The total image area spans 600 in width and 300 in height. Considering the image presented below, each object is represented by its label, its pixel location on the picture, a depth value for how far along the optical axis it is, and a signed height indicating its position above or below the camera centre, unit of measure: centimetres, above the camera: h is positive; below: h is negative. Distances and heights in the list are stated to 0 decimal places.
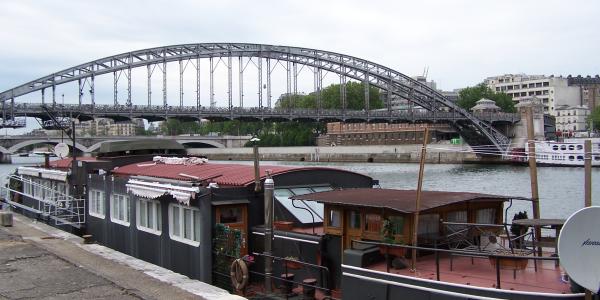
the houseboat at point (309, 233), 809 -148
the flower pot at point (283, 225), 1077 -141
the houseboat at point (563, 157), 5575 -142
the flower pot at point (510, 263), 775 -155
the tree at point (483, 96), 10619 +770
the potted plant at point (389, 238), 837 -129
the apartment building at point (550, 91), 13388 +1126
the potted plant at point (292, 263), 988 -192
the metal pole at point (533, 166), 956 -40
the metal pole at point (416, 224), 813 -110
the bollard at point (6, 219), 1525 -173
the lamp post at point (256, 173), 1095 -49
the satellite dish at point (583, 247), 651 -114
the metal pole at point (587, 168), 830 -38
